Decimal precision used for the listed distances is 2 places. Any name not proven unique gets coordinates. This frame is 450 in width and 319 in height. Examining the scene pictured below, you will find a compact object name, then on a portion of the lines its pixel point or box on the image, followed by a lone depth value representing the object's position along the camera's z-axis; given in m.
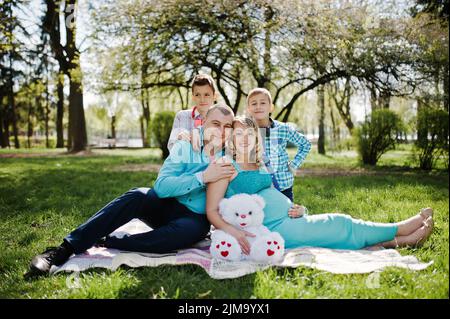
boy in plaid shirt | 3.95
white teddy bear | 2.76
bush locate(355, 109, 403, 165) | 10.76
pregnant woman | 3.08
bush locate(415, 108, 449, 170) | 9.01
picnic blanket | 2.68
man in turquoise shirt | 2.90
